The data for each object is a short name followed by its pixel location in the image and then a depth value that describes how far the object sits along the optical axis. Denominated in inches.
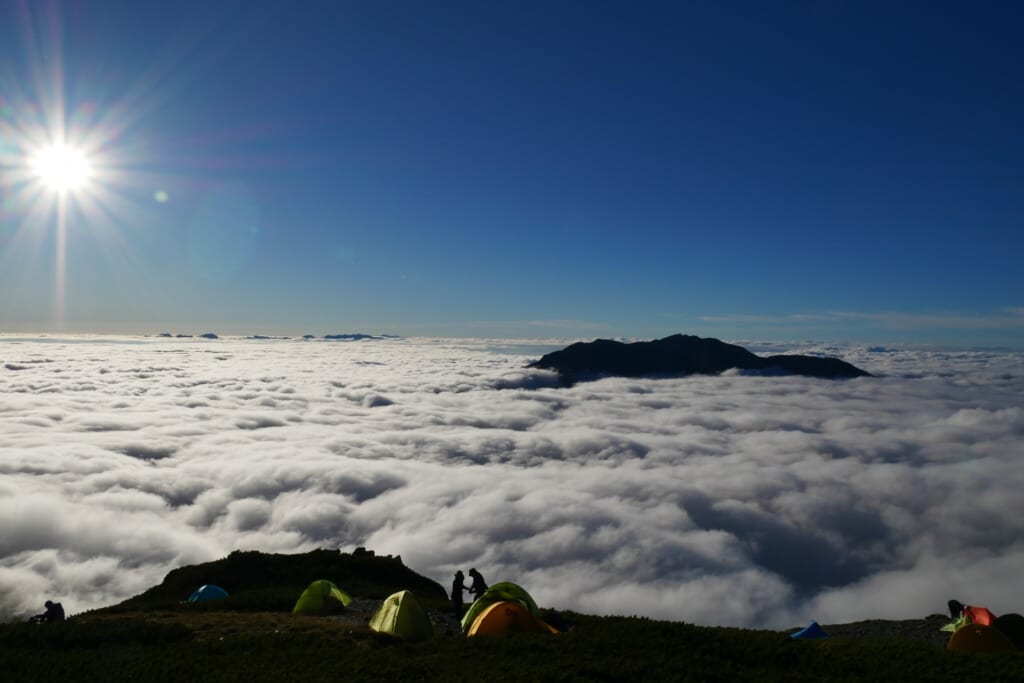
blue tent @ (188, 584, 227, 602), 1624.0
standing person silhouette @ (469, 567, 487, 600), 1217.4
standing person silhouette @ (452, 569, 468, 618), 1219.9
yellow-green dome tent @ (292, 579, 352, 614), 1390.3
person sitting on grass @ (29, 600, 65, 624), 1091.3
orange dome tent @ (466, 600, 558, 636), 1024.9
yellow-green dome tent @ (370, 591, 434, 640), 1043.3
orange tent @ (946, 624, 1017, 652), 1067.9
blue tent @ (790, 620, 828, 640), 1373.0
